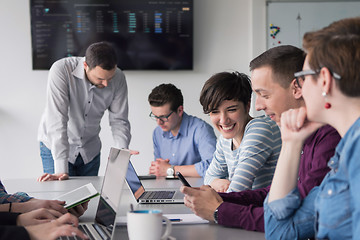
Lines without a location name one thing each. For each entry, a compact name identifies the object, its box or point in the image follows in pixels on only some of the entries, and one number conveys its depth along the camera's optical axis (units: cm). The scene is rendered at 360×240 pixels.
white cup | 112
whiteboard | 427
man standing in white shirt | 297
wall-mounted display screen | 418
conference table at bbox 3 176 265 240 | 137
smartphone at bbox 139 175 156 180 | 278
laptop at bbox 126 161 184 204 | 195
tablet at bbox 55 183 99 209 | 151
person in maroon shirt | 141
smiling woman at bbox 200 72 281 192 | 188
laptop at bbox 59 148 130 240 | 125
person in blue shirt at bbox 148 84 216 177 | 311
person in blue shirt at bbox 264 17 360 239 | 97
